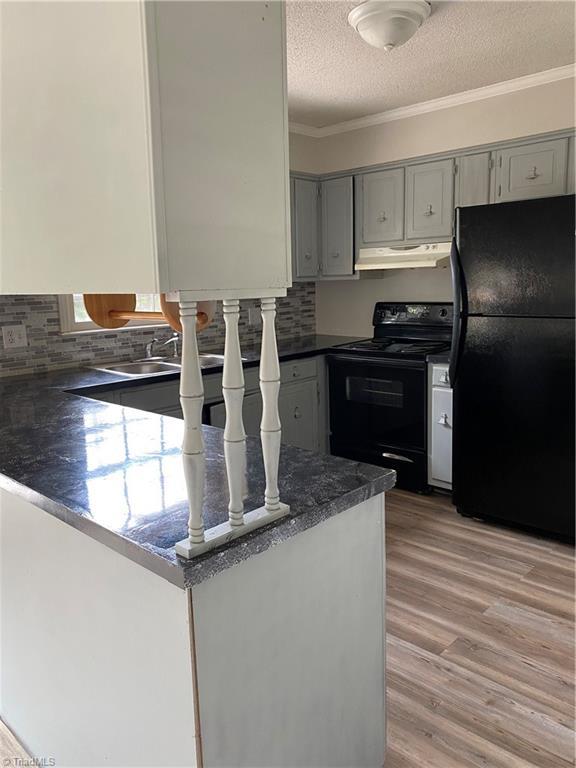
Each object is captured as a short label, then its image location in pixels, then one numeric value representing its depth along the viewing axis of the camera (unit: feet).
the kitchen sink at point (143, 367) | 10.85
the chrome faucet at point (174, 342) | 11.83
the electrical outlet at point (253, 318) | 13.60
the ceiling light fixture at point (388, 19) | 7.50
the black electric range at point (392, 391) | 11.65
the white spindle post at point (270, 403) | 3.59
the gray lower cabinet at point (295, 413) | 11.33
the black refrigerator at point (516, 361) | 9.11
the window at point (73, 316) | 10.50
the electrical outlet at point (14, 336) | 9.78
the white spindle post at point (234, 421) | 3.45
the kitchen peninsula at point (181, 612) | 3.61
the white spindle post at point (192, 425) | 3.21
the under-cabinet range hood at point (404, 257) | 11.76
